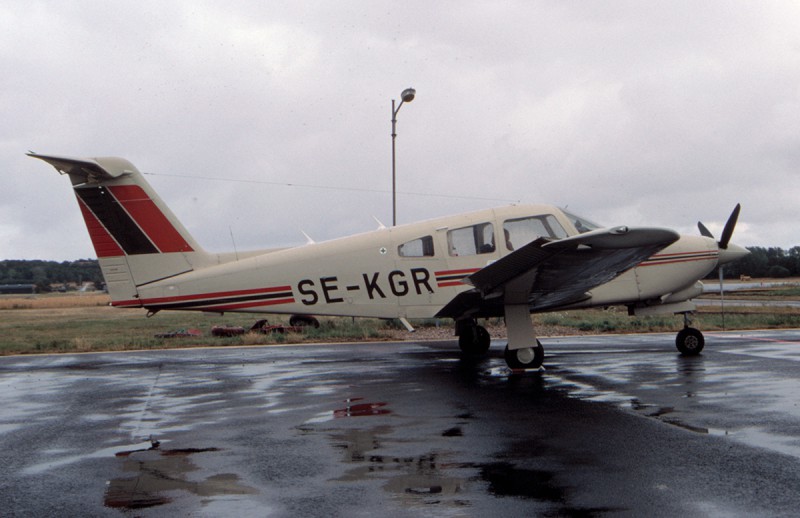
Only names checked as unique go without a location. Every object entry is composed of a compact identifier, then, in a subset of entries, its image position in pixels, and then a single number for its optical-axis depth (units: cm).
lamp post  2378
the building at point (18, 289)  13488
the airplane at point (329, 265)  1320
